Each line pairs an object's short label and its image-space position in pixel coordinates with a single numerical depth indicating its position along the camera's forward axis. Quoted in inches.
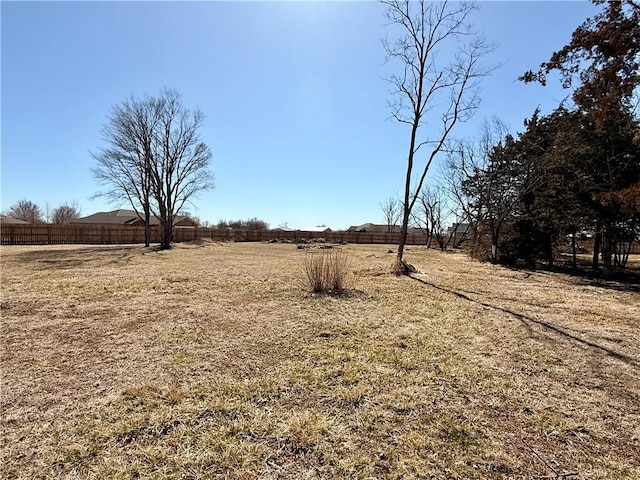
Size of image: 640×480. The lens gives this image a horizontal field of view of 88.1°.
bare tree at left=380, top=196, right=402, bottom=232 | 1850.1
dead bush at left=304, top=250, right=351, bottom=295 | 247.9
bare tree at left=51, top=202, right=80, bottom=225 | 2083.2
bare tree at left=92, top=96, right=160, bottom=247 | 800.3
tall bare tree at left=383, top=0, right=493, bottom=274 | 378.3
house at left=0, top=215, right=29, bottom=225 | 1226.6
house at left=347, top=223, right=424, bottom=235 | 2107.5
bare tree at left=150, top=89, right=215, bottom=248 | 821.9
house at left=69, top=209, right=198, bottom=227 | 1599.4
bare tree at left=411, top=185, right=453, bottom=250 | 1160.9
